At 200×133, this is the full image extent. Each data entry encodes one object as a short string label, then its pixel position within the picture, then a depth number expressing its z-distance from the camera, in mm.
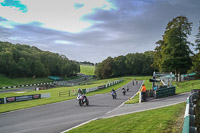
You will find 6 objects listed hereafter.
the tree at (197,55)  42869
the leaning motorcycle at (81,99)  17227
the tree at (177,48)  37500
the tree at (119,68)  115250
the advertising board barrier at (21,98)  24141
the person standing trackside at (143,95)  17391
